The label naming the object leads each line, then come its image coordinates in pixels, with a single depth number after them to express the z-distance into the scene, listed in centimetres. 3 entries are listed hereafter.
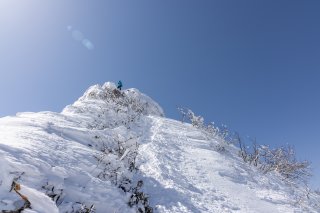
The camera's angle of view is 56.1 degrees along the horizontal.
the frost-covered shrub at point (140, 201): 528
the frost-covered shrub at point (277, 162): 1050
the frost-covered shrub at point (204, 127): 1305
